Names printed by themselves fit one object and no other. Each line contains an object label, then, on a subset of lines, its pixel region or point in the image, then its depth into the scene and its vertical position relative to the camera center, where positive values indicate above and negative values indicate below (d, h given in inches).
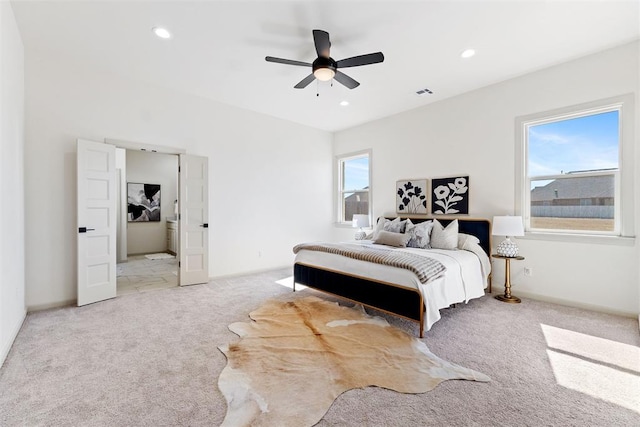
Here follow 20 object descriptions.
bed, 106.2 -31.0
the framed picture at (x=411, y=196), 196.4 +11.7
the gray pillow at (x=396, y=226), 179.2 -9.0
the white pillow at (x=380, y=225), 192.1 -9.3
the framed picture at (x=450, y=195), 176.4 +11.3
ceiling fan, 104.7 +61.9
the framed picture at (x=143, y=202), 274.8 +9.7
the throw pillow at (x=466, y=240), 154.2 -15.8
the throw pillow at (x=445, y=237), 154.3 -14.0
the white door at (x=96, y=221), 138.0 -5.2
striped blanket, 106.7 -19.9
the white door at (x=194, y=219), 174.4 -4.9
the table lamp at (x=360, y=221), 225.1 -7.3
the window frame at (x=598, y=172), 123.3 +20.9
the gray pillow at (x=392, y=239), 160.1 -15.9
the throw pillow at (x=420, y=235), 159.7 -13.4
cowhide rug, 67.7 -47.2
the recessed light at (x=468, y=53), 128.2 +75.1
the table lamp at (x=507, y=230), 141.6 -9.3
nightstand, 145.2 -40.3
